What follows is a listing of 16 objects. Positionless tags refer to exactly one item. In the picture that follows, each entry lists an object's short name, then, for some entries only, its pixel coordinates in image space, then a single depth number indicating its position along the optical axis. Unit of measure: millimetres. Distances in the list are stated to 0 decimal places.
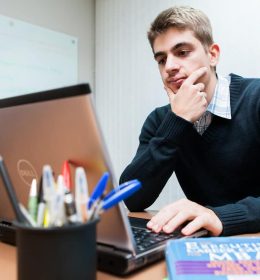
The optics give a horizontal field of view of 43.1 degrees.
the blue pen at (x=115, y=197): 387
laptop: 430
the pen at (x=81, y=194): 364
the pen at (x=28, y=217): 372
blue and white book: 417
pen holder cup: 351
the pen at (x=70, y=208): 363
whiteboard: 1719
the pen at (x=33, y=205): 383
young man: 1058
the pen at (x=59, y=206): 347
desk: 469
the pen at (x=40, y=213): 374
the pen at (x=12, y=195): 369
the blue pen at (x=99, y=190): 390
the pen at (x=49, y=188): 347
